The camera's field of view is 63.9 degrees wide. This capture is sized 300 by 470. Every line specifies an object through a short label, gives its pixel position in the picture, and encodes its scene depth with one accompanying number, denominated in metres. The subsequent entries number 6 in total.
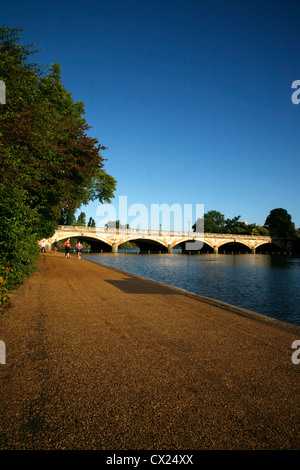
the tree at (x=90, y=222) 104.81
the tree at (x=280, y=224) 93.71
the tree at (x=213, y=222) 107.31
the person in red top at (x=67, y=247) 25.60
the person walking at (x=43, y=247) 35.41
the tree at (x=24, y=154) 7.32
